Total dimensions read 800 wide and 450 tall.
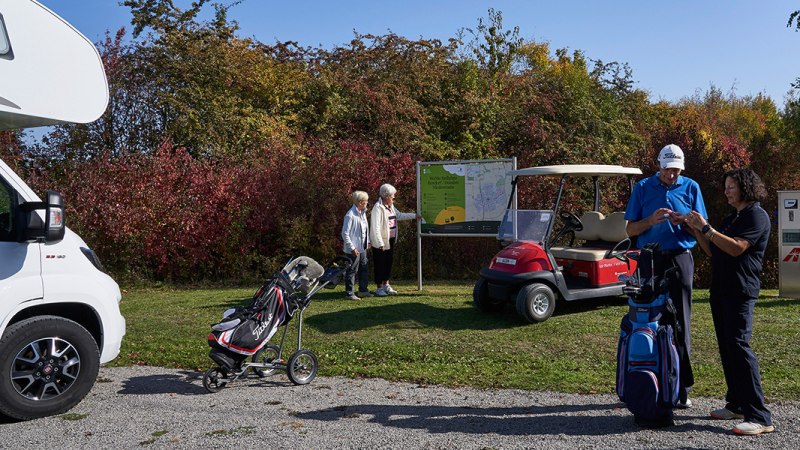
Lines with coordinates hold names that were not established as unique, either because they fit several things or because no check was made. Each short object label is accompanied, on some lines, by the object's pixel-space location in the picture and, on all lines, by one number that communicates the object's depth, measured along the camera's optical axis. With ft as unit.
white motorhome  18.02
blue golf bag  16.52
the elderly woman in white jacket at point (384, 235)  38.37
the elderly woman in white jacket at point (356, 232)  37.12
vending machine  37.42
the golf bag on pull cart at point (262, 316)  20.65
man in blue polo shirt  18.31
